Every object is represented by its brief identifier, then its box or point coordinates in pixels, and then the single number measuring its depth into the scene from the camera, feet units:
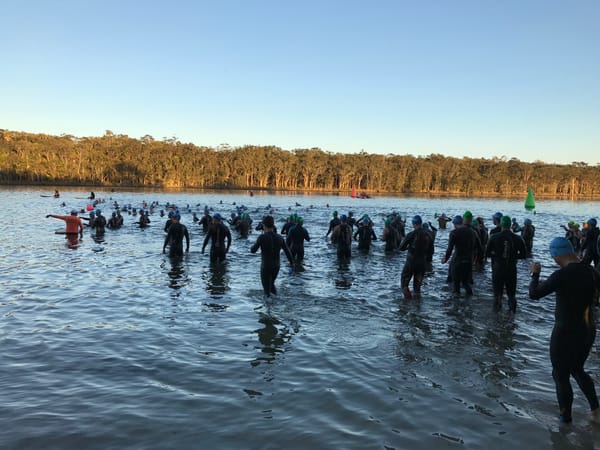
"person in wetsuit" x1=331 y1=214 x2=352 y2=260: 50.62
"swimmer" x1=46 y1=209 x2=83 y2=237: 63.46
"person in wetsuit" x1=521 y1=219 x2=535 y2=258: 59.88
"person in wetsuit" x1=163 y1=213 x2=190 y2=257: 46.48
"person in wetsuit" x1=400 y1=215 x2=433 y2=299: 32.22
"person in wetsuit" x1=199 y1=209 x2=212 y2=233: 69.93
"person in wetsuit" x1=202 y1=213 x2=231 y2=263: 44.75
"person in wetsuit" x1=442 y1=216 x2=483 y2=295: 32.30
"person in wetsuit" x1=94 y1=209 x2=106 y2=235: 71.26
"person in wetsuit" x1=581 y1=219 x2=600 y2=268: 36.99
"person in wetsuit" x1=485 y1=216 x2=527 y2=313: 29.58
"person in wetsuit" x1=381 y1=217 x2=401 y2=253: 60.64
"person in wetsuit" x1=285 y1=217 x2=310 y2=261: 46.55
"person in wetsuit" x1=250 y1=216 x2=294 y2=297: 30.07
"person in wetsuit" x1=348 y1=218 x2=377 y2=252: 59.52
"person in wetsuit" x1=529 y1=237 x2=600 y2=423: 14.76
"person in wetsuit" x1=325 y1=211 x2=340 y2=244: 62.27
